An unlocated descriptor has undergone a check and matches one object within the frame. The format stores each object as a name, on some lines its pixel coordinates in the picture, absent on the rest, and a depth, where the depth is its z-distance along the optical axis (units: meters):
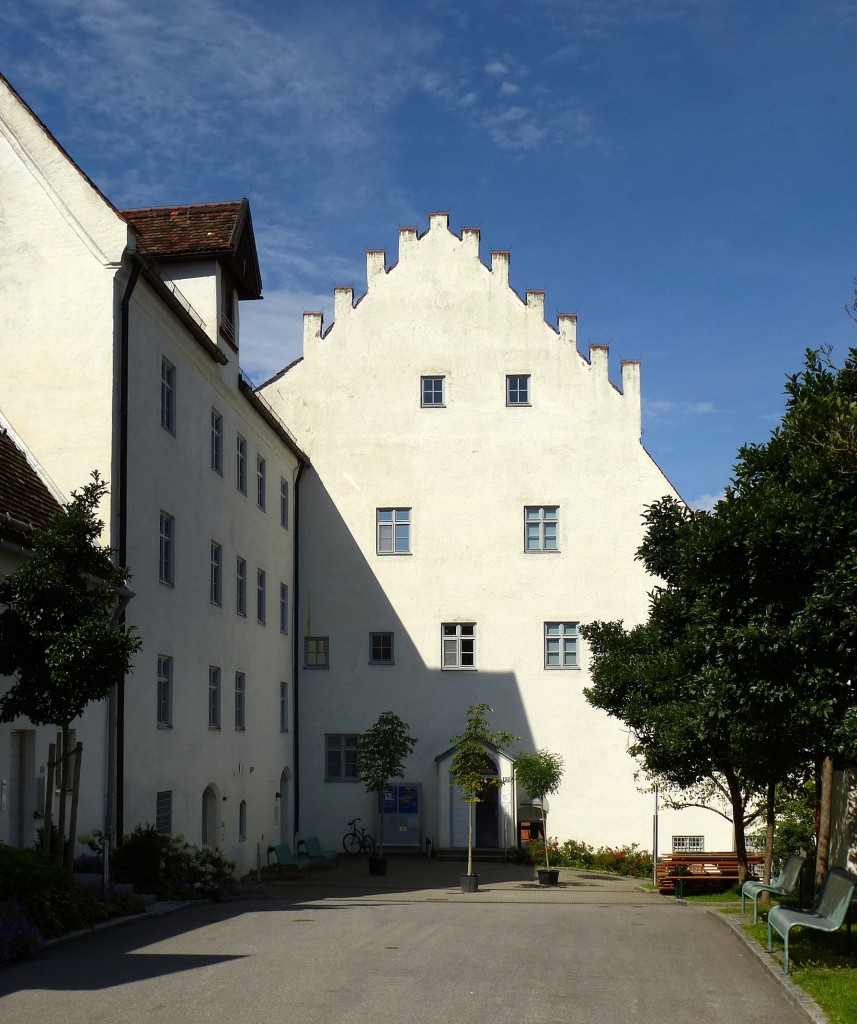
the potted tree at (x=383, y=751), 34.88
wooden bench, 29.17
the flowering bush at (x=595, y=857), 35.88
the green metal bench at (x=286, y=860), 32.34
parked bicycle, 37.32
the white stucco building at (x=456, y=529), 37.78
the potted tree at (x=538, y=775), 35.16
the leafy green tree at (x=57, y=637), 15.73
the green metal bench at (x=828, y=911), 12.00
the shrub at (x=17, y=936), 12.14
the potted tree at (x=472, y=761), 30.69
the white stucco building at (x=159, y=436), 22.00
